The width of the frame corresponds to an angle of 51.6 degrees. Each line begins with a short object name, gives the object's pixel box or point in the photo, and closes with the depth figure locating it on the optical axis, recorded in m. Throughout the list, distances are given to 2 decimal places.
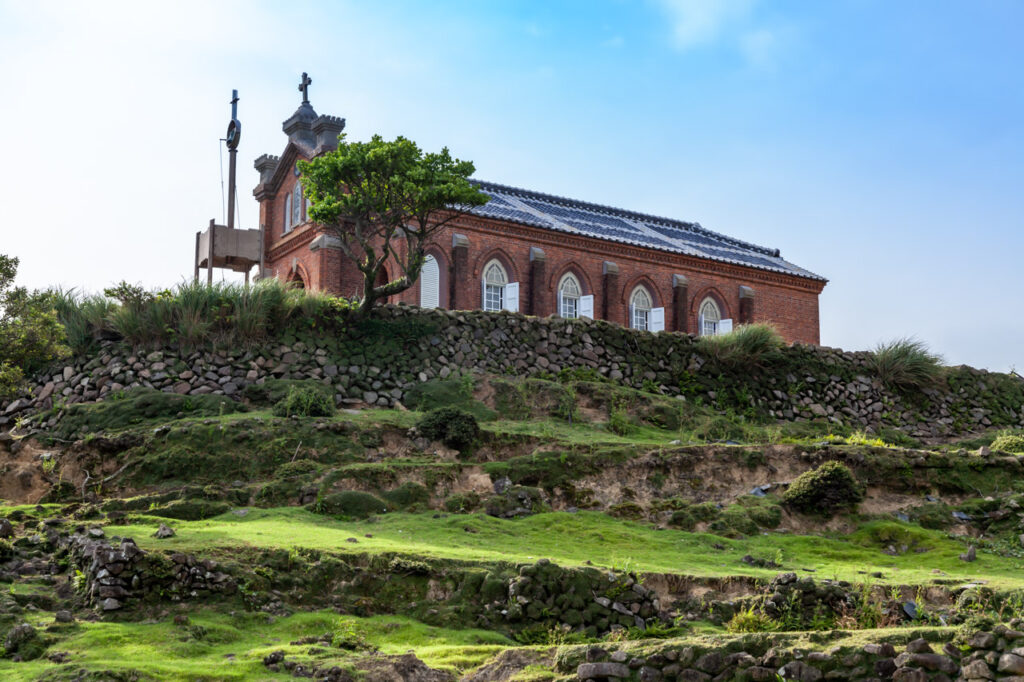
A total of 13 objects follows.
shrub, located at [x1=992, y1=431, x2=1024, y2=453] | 24.81
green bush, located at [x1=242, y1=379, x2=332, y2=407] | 24.22
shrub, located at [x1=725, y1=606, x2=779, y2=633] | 14.14
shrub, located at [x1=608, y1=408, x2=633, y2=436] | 25.33
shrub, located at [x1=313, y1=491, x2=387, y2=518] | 18.89
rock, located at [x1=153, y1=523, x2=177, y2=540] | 15.59
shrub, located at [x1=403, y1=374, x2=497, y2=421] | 25.27
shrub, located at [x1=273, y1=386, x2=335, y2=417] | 23.16
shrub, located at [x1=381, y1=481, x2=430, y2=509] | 19.62
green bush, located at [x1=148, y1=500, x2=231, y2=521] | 18.11
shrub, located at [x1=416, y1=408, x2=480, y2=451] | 22.23
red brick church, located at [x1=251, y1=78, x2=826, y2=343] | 38.06
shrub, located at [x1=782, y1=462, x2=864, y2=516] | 20.27
